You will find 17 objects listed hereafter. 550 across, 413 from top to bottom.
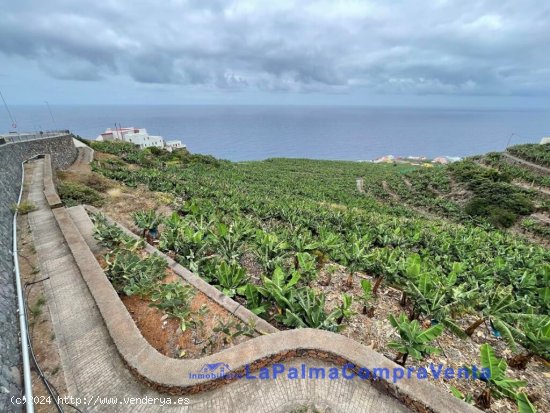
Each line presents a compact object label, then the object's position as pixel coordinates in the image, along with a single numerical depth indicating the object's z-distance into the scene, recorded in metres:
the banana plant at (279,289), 5.92
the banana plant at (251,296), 6.13
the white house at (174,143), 78.69
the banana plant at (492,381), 4.39
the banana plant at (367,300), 6.84
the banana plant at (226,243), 8.05
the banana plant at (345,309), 5.74
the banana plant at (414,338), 4.80
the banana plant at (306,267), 7.77
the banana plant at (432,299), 6.45
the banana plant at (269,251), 7.94
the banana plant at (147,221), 9.23
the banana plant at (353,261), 8.48
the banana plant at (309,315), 5.34
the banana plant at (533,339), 5.18
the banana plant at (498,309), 5.76
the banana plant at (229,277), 6.64
